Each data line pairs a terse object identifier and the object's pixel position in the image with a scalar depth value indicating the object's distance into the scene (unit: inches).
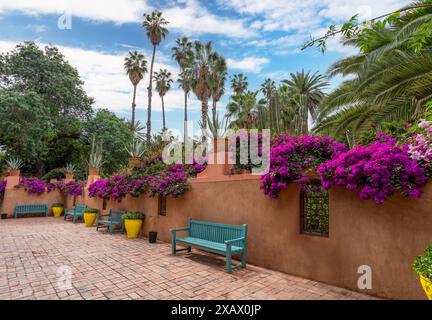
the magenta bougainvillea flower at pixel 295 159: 194.2
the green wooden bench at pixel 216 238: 211.7
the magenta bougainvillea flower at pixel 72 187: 608.4
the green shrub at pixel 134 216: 365.1
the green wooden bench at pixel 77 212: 533.7
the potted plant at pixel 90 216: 484.4
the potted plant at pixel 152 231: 327.9
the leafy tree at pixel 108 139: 832.9
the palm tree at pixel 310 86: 999.0
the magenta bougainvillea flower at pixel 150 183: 312.0
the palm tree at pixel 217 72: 973.2
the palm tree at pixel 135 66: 1167.9
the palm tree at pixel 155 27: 1067.9
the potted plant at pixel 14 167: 636.1
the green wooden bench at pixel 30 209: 615.6
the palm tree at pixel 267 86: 1319.1
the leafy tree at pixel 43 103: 649.6
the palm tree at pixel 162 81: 1321.4
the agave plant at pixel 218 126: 285.4
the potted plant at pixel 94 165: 569.3
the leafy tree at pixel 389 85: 233.3
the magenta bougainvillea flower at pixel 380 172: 138.4
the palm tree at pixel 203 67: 964.0
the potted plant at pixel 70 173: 689.6
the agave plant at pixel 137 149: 456.2
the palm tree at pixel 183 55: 1035.2
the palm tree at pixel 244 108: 1071.2
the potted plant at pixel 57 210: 660.1
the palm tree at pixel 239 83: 1332.4
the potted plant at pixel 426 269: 99.7
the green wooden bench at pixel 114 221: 403.4
